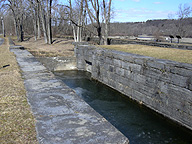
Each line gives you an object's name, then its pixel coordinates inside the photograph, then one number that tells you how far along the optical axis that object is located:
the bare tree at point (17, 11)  29.35
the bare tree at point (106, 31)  18.27
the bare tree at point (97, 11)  17.75
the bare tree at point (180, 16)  35.50
